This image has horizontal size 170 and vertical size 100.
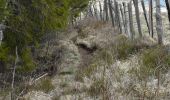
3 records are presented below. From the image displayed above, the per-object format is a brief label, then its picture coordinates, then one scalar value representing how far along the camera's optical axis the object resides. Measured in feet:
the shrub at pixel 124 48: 46.88
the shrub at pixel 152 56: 35.50
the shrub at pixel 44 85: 36.40
